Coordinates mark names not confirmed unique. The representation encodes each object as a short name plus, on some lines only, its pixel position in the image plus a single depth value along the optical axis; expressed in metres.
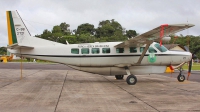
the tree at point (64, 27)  136.81
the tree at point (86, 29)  119.94
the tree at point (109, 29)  115.93
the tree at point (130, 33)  119.88
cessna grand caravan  16.08
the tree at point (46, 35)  95.46
